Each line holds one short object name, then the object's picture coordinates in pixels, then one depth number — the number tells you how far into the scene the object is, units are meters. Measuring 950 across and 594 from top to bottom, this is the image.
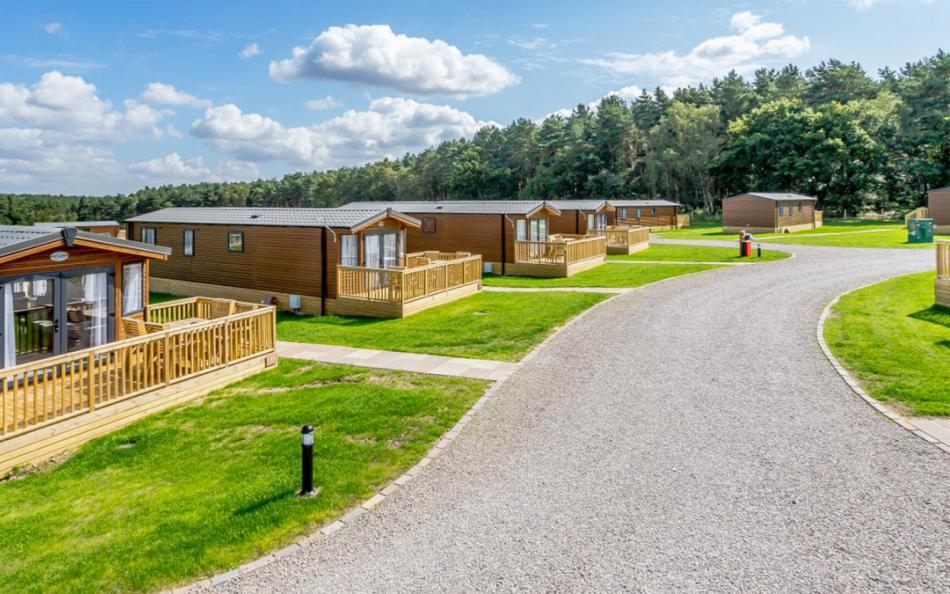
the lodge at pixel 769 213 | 46.81
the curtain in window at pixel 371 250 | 21.11
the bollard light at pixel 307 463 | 7.02
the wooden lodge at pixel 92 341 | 9.21
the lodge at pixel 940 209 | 43.00
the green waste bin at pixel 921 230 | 33.06
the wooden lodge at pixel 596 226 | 35.22
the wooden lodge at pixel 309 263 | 19.69
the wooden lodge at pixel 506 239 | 27.25
